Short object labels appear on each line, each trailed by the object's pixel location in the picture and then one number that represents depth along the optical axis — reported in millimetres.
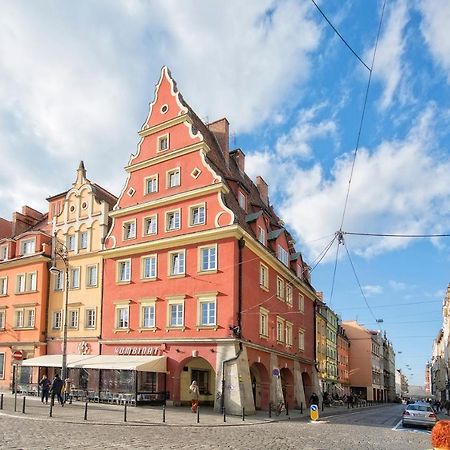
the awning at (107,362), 30844
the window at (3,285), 44281
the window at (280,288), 39834
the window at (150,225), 36188
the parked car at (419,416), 28906
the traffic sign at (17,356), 27852
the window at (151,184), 36938
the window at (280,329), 38812
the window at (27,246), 43406
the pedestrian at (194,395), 28250
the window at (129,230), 37447
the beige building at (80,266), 38250
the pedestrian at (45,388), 29916
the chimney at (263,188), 50656
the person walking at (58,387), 27241
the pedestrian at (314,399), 41894
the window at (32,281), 42094
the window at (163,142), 37156
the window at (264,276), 35656
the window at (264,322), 34719
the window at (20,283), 42969
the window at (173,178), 35812
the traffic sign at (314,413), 28562
